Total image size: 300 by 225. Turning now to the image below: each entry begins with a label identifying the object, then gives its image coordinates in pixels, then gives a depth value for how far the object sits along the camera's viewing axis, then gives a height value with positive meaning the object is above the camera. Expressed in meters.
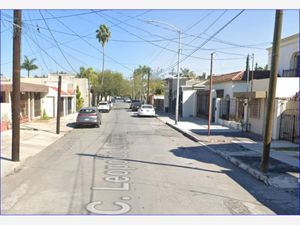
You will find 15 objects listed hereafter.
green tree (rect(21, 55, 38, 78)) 72.06 +4.93
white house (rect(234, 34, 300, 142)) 17.16 -0.56
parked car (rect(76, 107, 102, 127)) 23.91 -1.94
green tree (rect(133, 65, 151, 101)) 113.78 +4.37
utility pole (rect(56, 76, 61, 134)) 19.39 -1.43
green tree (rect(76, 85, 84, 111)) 48.13 -1.51
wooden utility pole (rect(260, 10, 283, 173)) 9.64 +0.17
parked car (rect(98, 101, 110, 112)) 45.29 -2.23
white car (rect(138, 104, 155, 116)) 37.06 -2.07
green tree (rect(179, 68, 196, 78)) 105.91 +6.96
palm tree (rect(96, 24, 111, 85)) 63.59 +10.57
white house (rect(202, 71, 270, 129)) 24.51 -0.26
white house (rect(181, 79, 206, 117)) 38.00 -0.96
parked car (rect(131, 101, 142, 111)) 51.17 -2.10
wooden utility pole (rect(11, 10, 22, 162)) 10.58 +0.56
